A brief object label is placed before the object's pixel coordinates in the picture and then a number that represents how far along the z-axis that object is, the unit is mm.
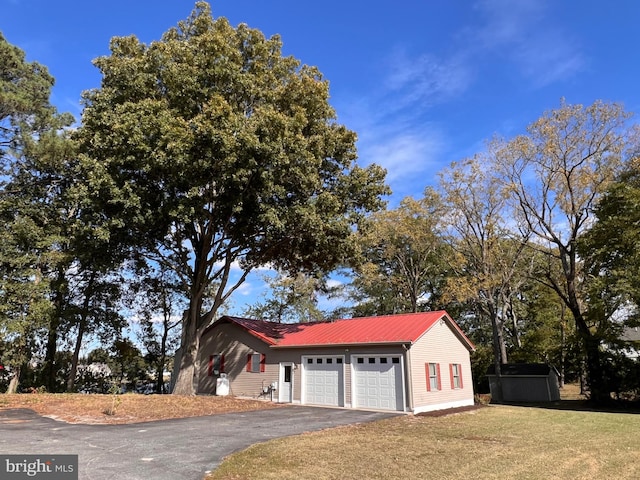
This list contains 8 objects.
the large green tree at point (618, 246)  19891
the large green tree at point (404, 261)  31719
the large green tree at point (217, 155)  16125
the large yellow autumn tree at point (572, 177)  22906
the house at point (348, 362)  17969
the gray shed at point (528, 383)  26688
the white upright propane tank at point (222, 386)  22547
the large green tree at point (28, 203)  20578
